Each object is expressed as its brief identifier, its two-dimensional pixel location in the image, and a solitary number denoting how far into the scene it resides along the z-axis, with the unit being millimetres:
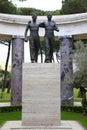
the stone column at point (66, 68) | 14383
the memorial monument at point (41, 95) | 8488
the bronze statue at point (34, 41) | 8815
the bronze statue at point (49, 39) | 8839
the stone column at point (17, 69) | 14547
